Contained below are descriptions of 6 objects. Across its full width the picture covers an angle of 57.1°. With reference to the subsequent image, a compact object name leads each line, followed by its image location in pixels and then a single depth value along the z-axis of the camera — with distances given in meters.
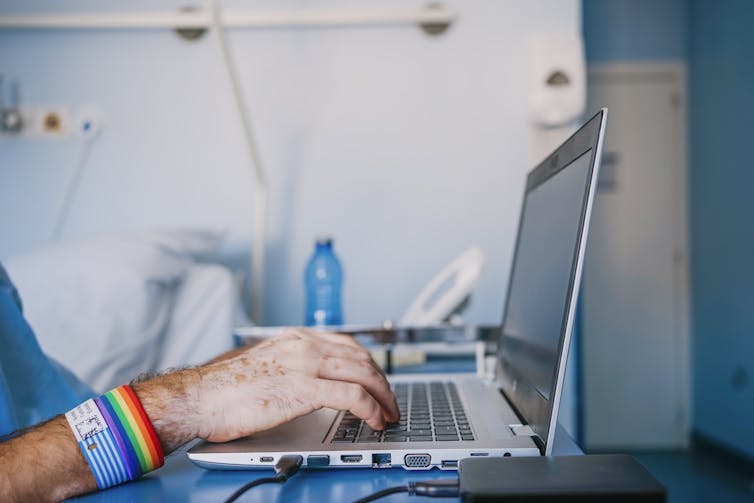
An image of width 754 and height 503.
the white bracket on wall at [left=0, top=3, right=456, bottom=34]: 2.22
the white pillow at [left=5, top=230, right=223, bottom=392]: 1.41
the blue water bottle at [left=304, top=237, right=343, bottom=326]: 1.94
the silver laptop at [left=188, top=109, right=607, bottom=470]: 0.57
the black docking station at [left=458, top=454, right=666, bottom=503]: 0.42
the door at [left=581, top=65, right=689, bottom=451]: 3.60
